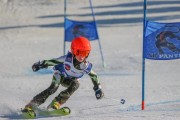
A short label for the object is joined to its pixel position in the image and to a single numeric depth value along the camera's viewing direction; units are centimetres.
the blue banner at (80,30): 2680
